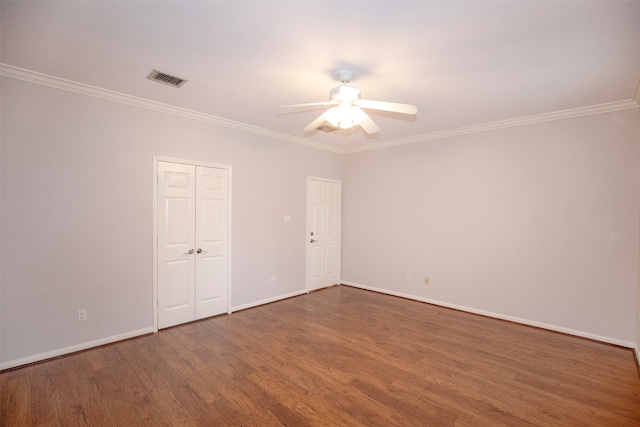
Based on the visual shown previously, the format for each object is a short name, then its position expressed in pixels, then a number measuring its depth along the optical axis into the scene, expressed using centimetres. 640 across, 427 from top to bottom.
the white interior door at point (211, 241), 405
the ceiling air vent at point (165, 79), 281
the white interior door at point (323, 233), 554
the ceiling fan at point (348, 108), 253
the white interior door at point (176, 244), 371
